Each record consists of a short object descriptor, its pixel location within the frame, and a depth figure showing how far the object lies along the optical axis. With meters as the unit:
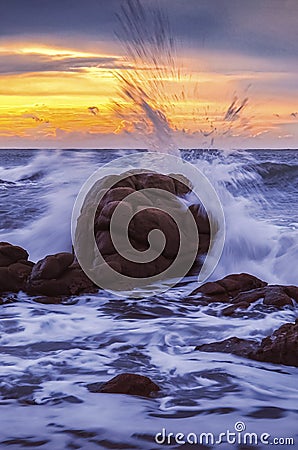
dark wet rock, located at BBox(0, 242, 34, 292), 14.31
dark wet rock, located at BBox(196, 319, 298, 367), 9.52
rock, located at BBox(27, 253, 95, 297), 14.12
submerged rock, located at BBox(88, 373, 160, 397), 8.19
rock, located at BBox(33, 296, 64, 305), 13.56
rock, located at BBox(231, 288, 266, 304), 12.79
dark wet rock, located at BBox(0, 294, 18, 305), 13.49
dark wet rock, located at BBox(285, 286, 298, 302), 12.94
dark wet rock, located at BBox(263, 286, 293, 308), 12.55
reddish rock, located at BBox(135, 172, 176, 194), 19.41
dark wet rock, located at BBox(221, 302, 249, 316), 12.30
